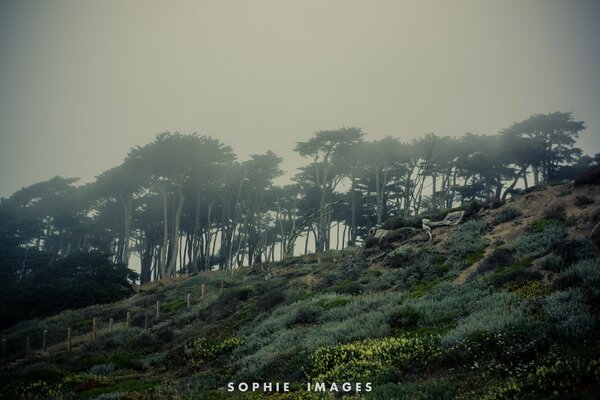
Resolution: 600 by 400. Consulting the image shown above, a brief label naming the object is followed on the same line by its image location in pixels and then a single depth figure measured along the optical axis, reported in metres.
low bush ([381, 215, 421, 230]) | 26.45
